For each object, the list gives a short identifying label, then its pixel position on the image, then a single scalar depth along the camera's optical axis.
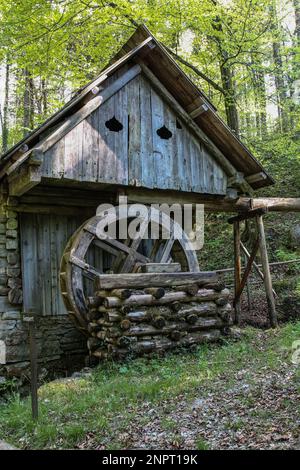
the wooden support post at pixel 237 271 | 10.41
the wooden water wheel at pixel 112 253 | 8.59
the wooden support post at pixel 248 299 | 11.26
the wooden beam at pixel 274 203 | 10.45
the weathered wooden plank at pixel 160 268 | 8.74
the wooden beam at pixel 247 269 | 10.10
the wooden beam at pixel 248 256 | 10.54
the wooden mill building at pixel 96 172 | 8.33
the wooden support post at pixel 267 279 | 9.61
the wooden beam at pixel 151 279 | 7.86
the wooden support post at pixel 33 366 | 4.95
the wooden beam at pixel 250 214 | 10.10
